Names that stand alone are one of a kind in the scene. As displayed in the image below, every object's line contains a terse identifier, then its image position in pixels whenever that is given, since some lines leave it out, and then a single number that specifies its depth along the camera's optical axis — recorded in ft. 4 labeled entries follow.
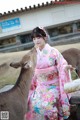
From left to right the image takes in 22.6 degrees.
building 58.13
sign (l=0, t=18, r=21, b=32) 61.34
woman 8.88
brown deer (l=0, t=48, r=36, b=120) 9.36
